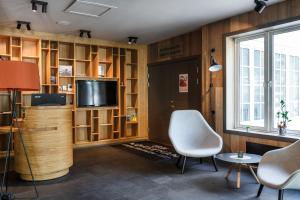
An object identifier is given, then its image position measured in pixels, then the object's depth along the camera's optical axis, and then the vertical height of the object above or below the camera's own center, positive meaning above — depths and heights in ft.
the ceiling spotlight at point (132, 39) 20.21 +4.73
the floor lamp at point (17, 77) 9.26 +0.84
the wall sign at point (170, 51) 19.84 +3.91
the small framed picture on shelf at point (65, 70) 19.65 +2.29
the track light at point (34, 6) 12.29 +4.46
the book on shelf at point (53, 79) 19.13 +1.56
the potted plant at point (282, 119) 12.83 -0.98
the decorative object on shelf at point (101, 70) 21.13 +2.44
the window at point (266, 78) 13.11 +1.17
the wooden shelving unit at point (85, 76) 18.22 +1.88
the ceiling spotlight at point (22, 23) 16.07 +4.76
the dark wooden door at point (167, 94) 18.52 +0.47
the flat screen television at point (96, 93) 20.18 +0.58
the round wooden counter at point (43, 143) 12.06 -1.98
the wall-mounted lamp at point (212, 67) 14.88 +1.88
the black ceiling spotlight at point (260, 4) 11.60 +4.23
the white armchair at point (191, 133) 13.91 -1.92
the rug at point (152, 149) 17.29 -3.60
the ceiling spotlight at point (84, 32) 18.36 +4.79
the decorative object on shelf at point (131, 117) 22.70 -1.49
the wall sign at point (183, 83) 19.15 +1.25
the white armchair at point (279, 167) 8.55 -2.56
